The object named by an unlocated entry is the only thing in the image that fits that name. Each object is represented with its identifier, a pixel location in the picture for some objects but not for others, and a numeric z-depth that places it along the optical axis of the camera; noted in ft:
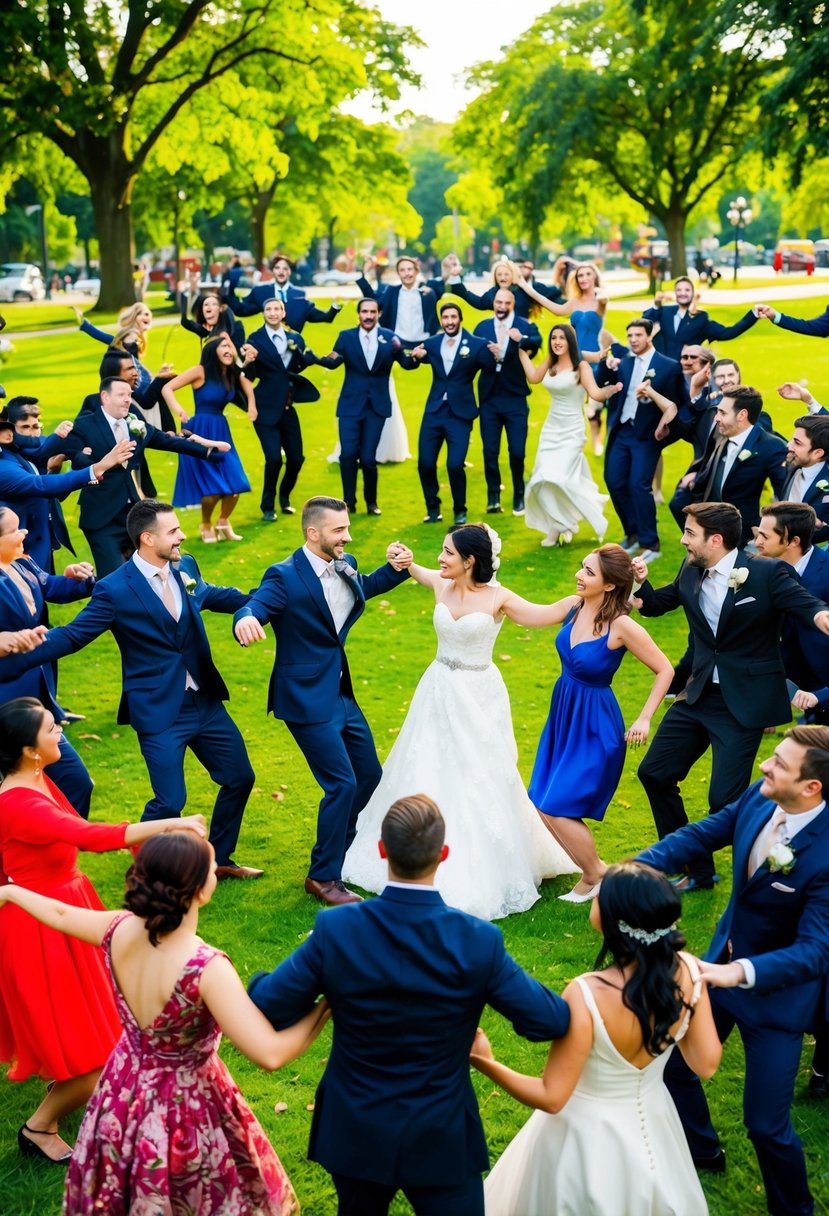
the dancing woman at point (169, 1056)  13.38
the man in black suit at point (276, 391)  49.49
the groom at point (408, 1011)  12.56
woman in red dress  17.39
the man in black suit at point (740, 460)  34.06
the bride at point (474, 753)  24.21
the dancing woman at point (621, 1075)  13.39
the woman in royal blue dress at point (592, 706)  23.56
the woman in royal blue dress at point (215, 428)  47.06
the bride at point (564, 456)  45.14
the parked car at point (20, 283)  171.83
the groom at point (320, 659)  24.09
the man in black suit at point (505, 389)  48.70
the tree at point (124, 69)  101.04
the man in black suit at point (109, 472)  35.17
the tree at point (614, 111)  126.00
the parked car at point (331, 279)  236.02
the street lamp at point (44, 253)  197.62
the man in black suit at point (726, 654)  23.03
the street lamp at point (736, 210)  172.41
